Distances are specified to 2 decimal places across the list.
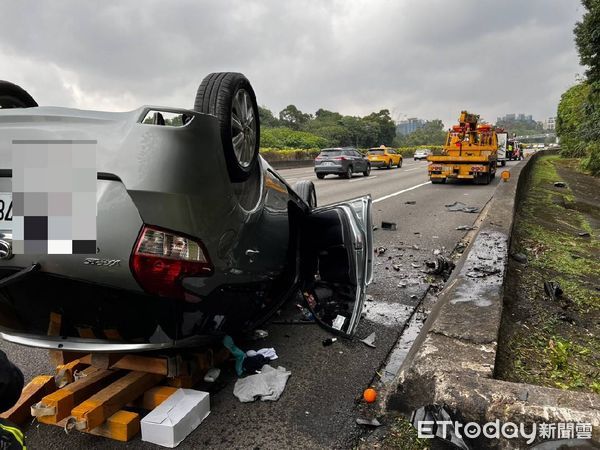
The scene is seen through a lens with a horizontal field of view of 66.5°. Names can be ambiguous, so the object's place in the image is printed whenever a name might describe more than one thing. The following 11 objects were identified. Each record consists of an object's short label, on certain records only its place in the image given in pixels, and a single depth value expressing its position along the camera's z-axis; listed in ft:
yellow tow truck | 54.34
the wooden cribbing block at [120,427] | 7.47
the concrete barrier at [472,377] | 6.38
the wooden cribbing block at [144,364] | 8.09
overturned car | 6.34
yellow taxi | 98.27
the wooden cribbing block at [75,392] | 7.41
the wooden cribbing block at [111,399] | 7.20
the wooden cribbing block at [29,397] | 8.02
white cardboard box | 7.43
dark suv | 67.00
